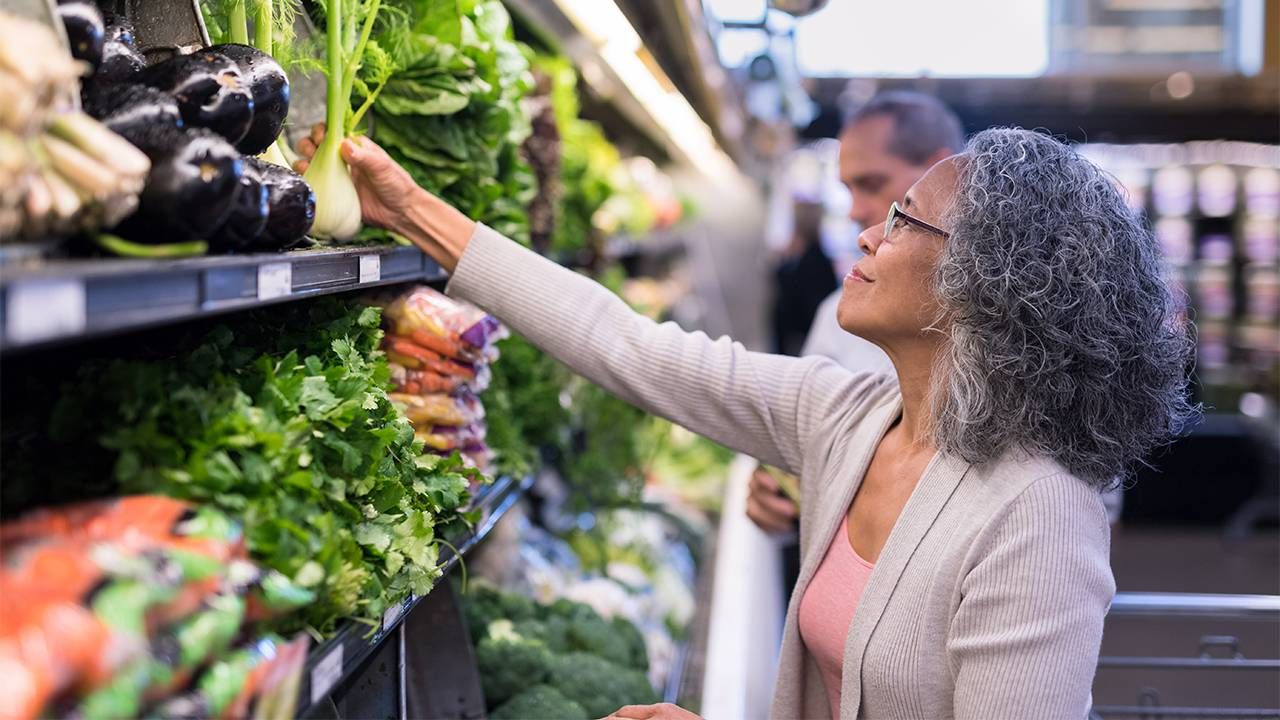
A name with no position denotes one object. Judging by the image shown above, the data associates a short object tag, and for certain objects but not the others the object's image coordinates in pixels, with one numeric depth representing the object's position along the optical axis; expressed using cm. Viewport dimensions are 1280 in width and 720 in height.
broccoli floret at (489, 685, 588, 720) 253
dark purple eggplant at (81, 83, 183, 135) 124
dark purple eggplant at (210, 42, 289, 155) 154
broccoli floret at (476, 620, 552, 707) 268
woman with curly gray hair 166
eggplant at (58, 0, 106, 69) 122
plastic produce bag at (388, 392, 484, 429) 210
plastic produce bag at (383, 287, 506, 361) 214
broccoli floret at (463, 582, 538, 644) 284
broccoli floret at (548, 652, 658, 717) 269
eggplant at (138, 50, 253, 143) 140
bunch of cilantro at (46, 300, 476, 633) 124
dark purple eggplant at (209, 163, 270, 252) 134
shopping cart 260
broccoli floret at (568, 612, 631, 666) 298
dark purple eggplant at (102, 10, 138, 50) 146
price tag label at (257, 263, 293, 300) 128
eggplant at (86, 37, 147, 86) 138
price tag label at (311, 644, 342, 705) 132
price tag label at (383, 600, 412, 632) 157
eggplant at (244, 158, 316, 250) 153
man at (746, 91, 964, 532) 310
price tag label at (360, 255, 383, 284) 174
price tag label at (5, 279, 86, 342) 87
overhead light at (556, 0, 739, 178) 295
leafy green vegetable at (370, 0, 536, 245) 223
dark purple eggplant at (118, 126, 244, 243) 118
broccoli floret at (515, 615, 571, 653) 290
